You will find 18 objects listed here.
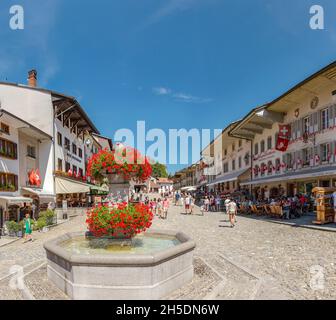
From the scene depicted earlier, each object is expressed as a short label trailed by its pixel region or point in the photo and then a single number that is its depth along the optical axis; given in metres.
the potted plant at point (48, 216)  19.38
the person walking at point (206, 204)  31.47
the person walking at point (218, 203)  30.65
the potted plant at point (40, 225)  18.21
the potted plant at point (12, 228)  16.30
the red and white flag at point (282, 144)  25.69
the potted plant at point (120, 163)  8.41
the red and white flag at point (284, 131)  25.81
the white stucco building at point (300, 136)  20.55
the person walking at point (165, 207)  23.33
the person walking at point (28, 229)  15.45
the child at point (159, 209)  24.42
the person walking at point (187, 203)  27.75
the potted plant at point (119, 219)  7.55
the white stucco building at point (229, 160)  36.31
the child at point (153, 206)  27.35
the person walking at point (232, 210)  17.94
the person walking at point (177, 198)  44.46
